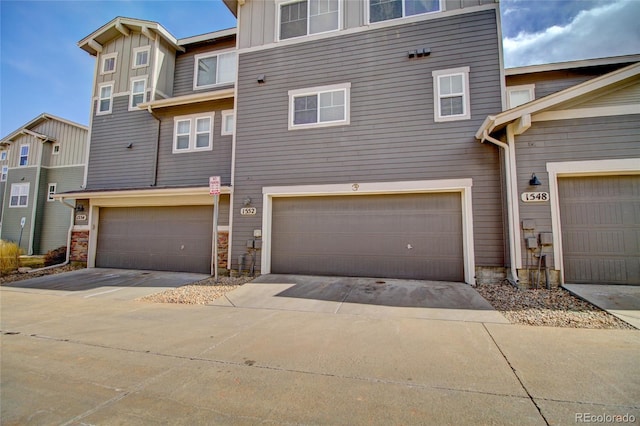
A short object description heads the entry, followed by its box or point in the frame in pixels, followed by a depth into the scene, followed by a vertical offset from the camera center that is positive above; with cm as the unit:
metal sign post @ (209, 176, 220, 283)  766 +20
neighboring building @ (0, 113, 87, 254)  1579 +284
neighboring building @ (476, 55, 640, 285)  600 +123
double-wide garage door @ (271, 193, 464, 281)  732 -2
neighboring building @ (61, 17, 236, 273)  976 +322
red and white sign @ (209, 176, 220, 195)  766 +122
